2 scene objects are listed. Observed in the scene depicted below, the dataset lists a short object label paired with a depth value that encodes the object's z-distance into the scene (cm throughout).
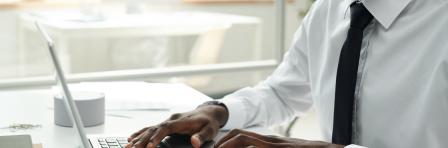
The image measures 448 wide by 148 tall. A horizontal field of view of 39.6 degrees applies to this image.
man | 109
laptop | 90
